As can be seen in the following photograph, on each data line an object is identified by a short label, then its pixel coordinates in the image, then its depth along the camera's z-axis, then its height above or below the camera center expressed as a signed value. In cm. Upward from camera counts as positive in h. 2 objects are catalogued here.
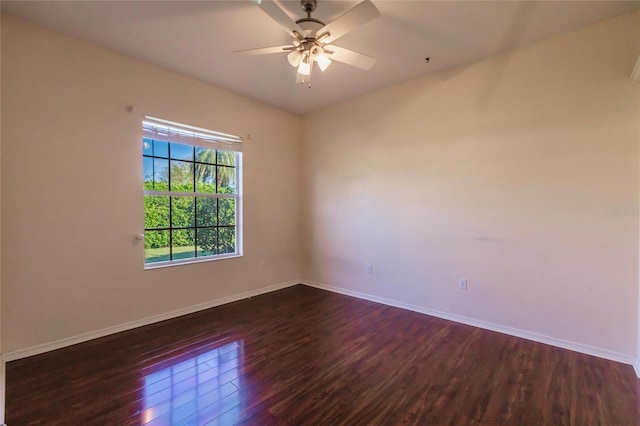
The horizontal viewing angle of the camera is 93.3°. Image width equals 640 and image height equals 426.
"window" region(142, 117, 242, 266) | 332 +22
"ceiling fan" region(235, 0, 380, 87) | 190 +127
